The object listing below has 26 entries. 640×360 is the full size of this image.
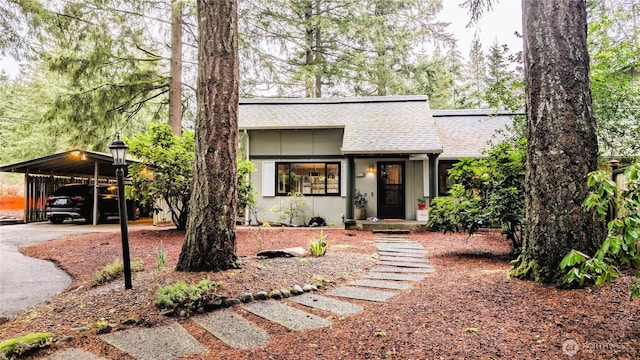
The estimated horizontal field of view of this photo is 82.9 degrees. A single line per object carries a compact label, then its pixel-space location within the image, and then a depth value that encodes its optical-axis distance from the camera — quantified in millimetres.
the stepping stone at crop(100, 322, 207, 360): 2730
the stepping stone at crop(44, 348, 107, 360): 2656
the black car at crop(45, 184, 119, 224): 12523
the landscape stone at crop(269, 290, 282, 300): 3963
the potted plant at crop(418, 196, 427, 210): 10992
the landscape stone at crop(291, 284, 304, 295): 4136
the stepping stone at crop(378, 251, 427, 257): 6664
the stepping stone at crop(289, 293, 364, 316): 3568
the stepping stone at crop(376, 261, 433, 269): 5669
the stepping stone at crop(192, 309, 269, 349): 2902
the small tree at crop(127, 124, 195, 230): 8320
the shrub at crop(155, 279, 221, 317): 3529
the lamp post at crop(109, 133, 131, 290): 4176
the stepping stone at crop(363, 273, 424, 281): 4820
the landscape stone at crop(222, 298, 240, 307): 3700
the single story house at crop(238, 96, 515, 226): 11867
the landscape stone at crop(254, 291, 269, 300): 3898
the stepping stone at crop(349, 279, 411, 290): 4398
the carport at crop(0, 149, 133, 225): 12211
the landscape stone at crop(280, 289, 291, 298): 4027
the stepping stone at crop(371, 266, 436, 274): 5287
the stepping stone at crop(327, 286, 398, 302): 3947
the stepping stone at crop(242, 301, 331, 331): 3205
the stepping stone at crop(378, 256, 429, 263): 6172
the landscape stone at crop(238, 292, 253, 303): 3821
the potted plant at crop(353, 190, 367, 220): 11805
